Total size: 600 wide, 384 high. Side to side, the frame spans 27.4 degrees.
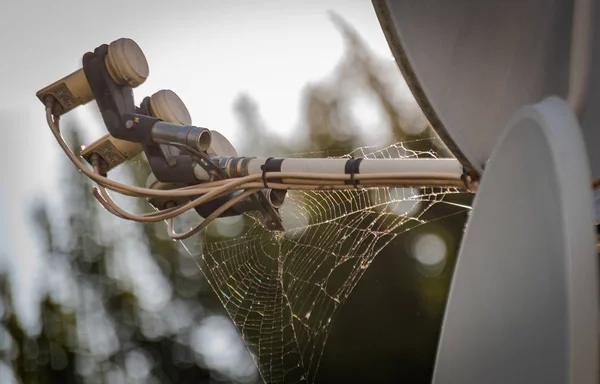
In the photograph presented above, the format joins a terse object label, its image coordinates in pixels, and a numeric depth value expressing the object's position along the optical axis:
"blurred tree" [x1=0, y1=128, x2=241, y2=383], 10.25
